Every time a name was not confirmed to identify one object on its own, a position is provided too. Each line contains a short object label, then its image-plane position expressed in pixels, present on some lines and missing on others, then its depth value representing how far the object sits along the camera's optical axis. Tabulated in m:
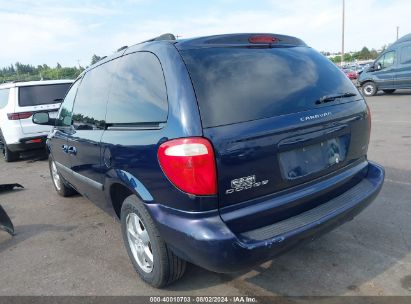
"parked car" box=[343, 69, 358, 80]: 29.15
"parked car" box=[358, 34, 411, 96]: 15.18
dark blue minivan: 2.22
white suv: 7.63
